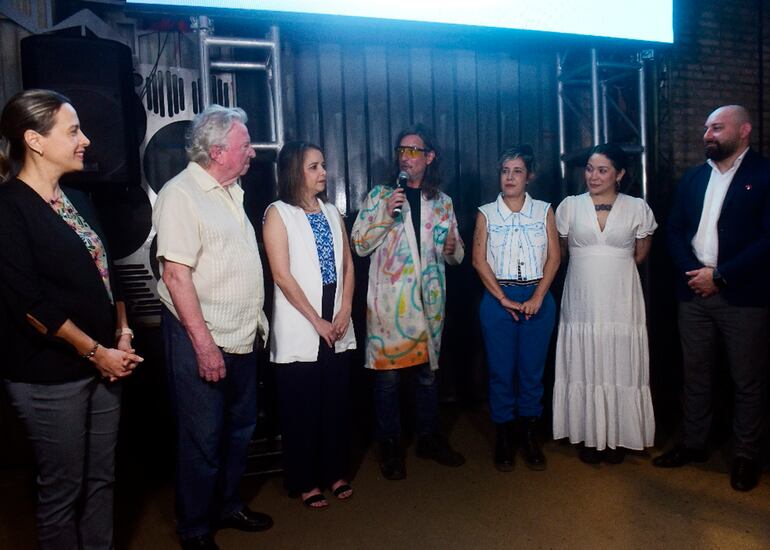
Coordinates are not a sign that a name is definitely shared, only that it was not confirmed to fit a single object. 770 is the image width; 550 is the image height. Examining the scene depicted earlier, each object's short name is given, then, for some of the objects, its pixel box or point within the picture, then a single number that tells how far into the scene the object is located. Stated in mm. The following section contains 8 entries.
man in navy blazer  2541
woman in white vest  2332
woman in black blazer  1563
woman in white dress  2709
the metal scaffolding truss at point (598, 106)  3426
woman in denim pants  2719
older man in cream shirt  1899
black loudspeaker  2449
